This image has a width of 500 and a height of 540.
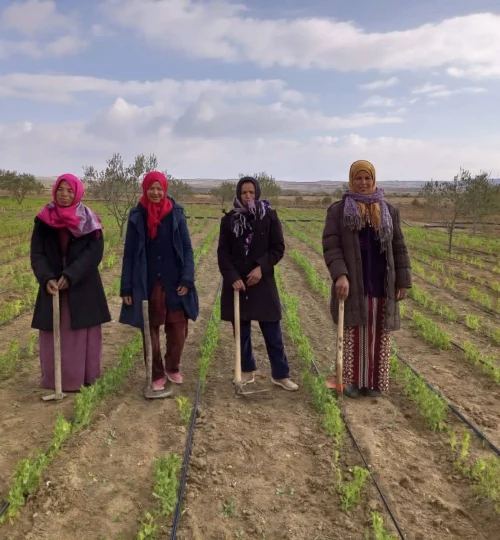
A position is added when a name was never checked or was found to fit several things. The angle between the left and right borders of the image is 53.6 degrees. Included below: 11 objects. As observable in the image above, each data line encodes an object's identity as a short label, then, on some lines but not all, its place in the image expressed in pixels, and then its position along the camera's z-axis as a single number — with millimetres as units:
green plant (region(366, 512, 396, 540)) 2342
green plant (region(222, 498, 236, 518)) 2684
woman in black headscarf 3992
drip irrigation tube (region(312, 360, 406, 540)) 2568
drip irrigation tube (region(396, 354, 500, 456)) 3425
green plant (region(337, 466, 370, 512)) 2744
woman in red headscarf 3930
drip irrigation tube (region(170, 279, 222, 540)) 2554
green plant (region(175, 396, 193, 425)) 3693
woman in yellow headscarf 3912
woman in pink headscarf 3922
